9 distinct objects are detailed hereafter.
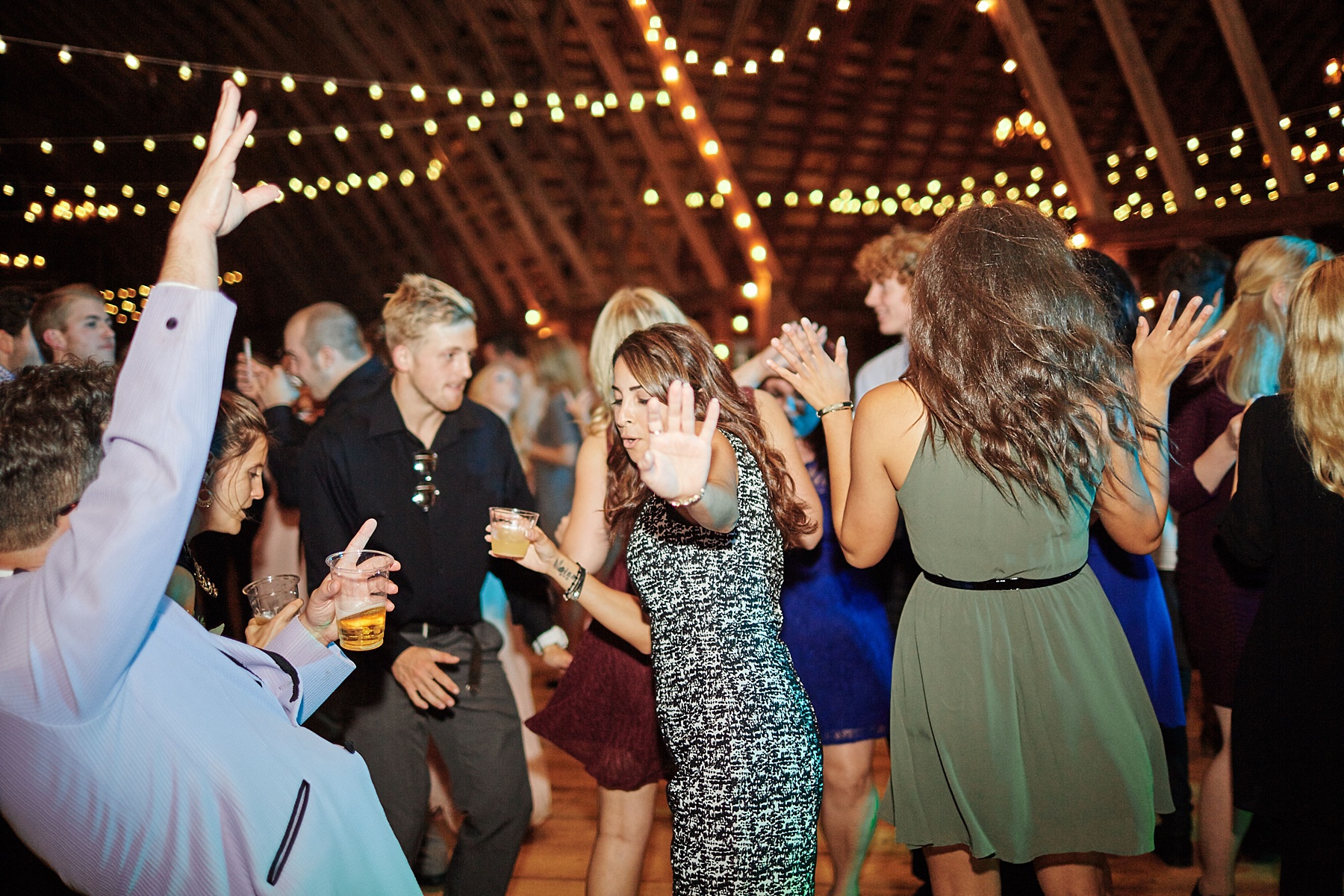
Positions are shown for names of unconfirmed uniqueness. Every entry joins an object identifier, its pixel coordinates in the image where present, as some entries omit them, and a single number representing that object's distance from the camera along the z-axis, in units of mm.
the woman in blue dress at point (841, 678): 2297
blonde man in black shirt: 2127
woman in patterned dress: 1560
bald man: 3180
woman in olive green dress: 1561
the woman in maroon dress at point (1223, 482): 2297
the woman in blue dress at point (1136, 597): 2133
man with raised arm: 903
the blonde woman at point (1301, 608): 1739
